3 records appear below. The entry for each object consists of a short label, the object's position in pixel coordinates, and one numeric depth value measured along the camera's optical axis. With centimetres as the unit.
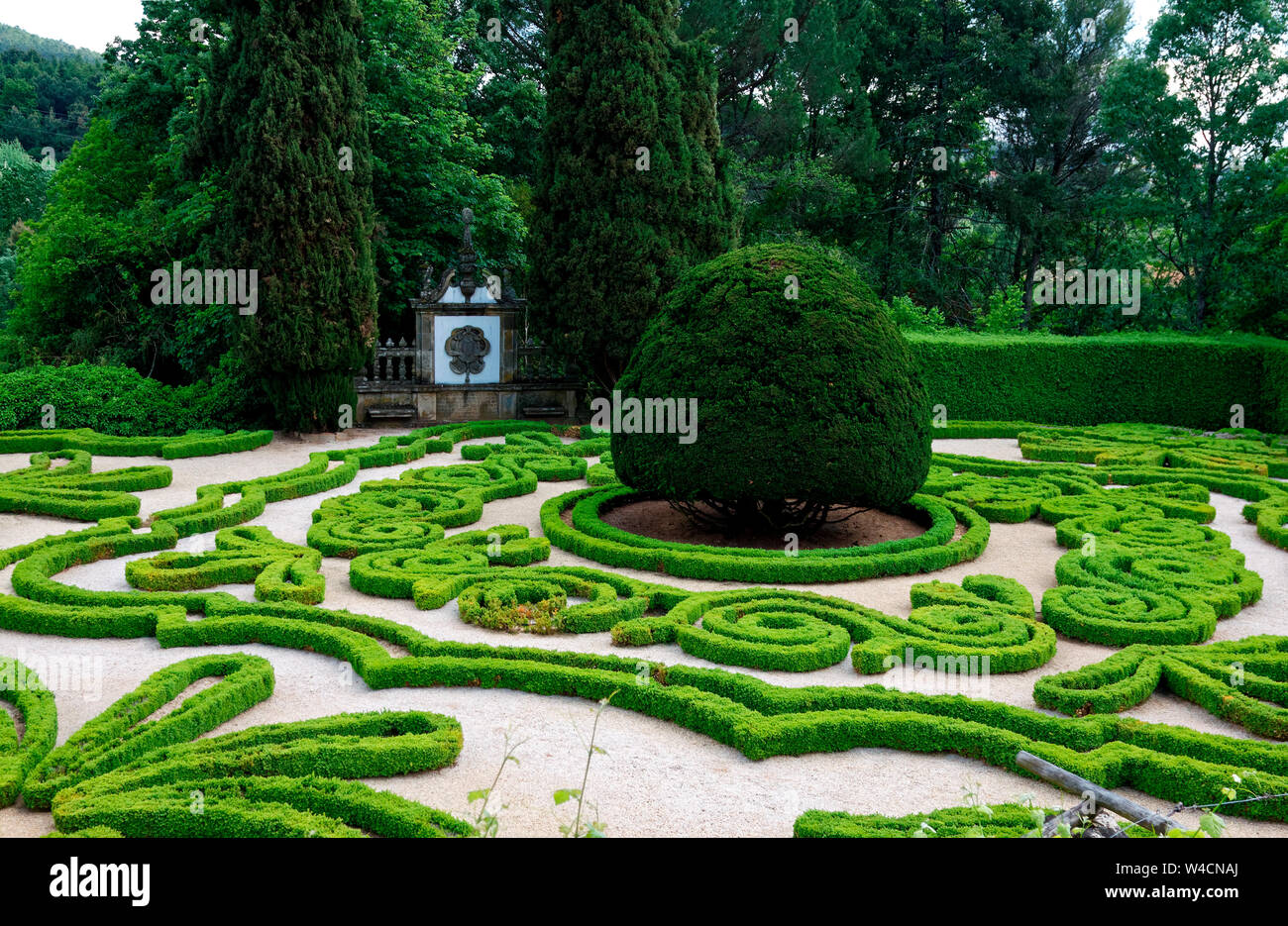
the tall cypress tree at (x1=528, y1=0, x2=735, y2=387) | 1708
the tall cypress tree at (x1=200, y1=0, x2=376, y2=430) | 1521
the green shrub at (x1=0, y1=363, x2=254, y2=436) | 1589
